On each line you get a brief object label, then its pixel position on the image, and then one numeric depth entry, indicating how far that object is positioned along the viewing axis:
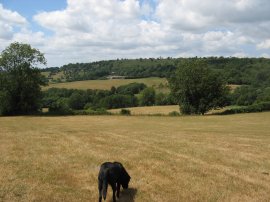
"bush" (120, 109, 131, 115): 70.96
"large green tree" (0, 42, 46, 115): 65.94
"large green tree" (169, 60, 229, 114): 75.12
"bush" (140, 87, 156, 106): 127.56
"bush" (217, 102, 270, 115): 72.50
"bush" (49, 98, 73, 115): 68.56
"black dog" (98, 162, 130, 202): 12.01
